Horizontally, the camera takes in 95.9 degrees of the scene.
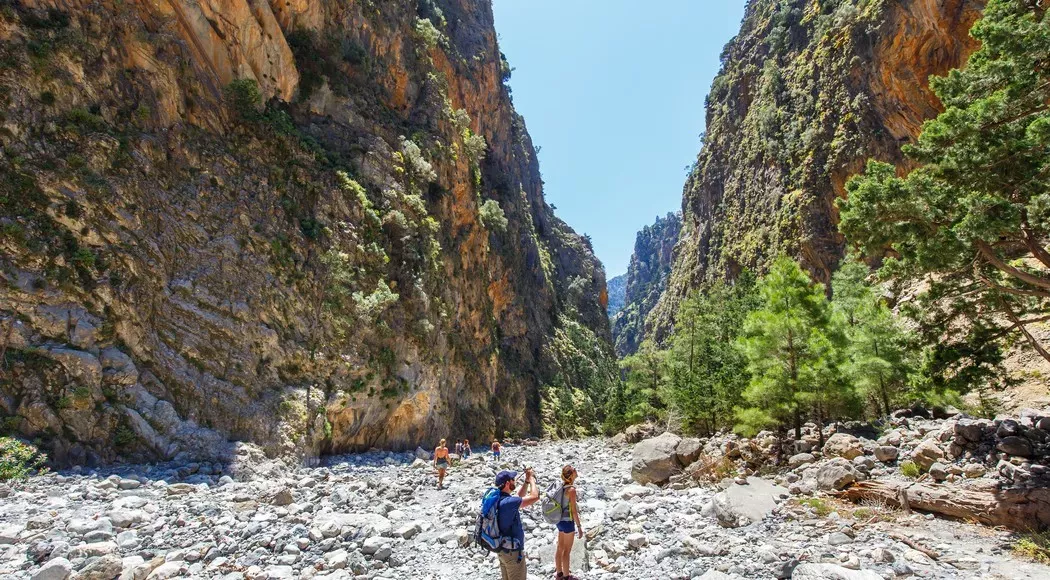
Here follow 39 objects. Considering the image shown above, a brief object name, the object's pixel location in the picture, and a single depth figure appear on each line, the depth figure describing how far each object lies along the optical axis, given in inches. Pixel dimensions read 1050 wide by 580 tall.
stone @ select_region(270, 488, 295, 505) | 416.5
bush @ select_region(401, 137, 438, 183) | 1214.9
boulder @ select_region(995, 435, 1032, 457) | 345.4
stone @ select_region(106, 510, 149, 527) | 332.2
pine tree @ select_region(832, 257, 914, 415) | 675.4
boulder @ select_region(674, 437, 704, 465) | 569.3
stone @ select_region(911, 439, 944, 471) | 396.5
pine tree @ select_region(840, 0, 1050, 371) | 319.9
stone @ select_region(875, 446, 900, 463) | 438.6
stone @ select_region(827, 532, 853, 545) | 280.8
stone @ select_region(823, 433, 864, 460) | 474.0
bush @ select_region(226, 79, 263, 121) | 842.2
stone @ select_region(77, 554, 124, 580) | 253.0
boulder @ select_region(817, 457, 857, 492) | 382.3
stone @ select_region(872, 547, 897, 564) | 249.1
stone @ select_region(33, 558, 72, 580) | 242.5
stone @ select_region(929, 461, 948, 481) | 365.3
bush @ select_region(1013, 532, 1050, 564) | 242.2
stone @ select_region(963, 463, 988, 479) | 346.0
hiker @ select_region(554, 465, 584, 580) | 249.9
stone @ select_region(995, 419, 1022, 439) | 368.0
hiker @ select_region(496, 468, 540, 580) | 209.5
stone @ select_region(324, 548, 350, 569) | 289.9
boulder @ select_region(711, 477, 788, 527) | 342.6
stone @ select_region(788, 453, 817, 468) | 498.6
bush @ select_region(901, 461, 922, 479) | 385.7
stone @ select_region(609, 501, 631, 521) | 387.5
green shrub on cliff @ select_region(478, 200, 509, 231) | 1851.6
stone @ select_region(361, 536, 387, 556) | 314.7
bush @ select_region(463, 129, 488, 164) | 1654.0
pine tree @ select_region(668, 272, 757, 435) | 840.9
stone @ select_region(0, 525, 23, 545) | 288.0
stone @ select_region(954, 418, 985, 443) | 384.2
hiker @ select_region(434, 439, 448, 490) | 581.9
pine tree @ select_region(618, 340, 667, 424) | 1352.5
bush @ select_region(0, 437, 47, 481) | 407.4
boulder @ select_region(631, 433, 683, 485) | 553.6
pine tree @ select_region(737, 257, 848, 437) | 590.2
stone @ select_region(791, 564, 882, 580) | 220.2
